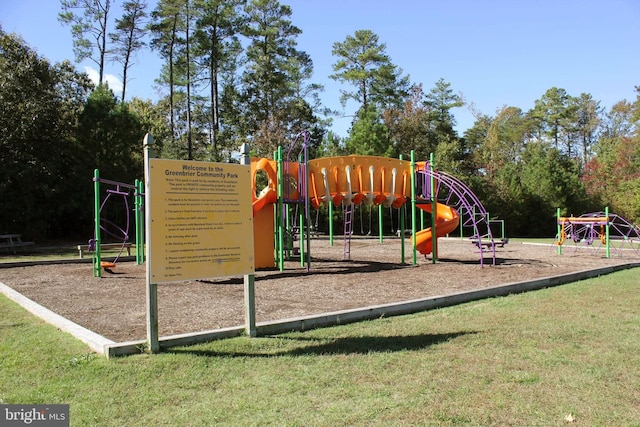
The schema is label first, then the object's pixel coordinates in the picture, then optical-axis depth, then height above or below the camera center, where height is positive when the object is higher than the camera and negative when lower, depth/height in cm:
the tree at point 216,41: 3647 +1431
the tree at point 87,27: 3562 +1493
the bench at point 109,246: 1472 -67
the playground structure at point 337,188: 1326 +95
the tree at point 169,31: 3569 +1495
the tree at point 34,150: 2597 +444
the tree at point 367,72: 4300 +1336
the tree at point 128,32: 3650 +1480
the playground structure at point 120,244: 1209 -32
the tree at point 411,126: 4381 +860
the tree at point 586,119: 5609 +1132
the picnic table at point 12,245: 2023 -76
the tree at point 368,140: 3712 +635
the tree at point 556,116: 5619 +1188
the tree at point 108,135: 2955 +565
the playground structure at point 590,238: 1691 -82
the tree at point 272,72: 3888 +1244
